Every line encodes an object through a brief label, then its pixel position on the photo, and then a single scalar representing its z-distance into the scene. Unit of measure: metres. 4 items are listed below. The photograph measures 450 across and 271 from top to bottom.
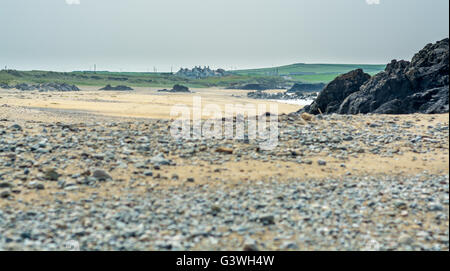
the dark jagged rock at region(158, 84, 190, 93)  123.66
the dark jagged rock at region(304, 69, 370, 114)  38.34
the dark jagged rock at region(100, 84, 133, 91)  120.04
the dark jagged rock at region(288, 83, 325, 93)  157.12
